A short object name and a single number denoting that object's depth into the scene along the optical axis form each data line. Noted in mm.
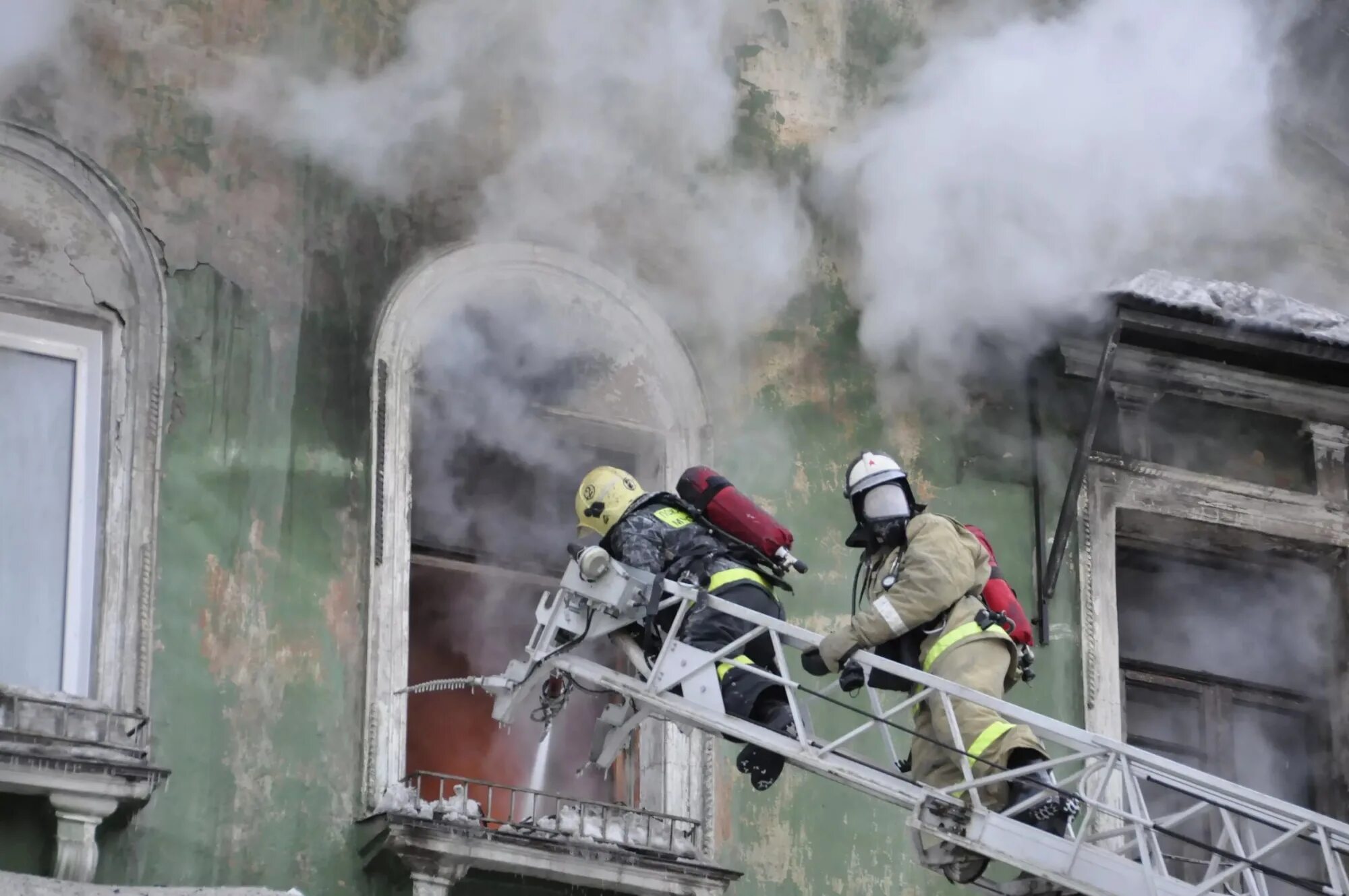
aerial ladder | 17750
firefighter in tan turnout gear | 18094
